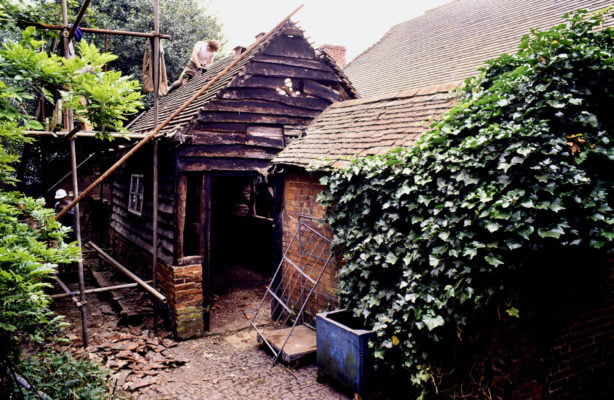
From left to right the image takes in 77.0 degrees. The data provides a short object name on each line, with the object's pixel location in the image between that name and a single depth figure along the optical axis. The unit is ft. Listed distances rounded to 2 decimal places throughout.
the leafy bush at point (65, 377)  12.66
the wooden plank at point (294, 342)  18.94
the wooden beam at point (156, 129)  17.45
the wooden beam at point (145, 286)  20.08
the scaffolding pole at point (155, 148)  20.93
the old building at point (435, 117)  12.76
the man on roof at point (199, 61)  39.27
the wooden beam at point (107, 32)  17.69
